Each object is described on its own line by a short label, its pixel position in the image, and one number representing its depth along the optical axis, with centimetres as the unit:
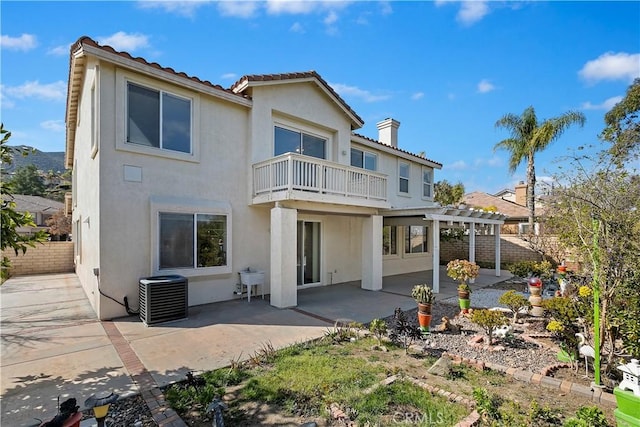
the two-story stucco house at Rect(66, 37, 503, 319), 790
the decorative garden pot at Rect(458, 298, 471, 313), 877
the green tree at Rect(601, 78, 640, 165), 523
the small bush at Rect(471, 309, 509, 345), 617
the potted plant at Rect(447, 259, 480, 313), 873
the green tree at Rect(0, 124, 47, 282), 380
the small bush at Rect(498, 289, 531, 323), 745
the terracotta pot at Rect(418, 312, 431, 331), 710
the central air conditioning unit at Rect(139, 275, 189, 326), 738
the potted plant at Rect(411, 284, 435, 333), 705
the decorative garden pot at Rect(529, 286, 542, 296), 927
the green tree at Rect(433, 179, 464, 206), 2795
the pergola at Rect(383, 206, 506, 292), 1158
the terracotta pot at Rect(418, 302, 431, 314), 705
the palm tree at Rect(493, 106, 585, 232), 1914
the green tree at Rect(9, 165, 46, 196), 4759
